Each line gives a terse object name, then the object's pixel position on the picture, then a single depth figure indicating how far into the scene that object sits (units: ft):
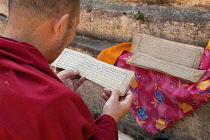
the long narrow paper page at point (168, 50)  5.61
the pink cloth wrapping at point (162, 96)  5.28
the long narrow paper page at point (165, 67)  5.31
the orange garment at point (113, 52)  6.64
